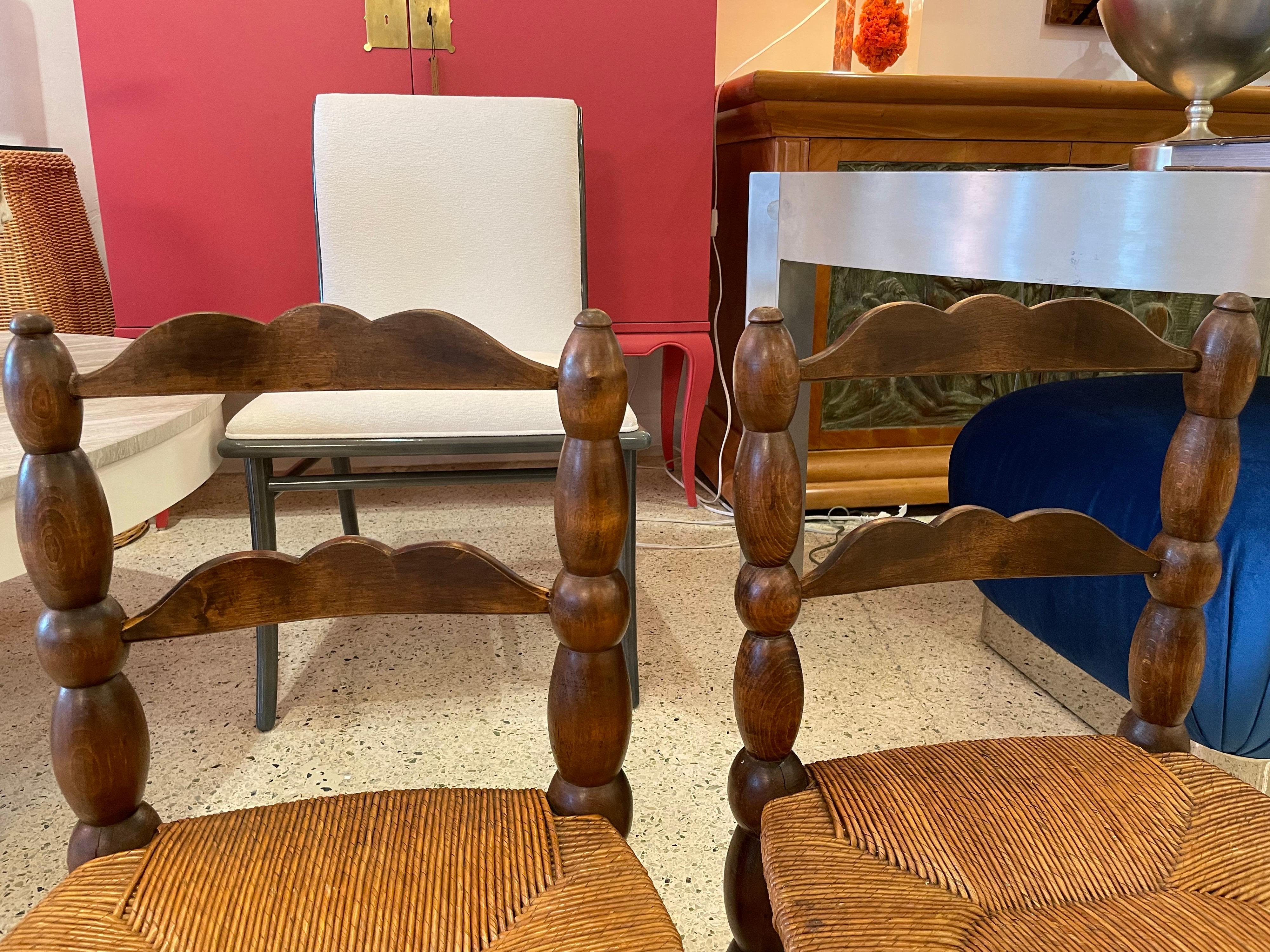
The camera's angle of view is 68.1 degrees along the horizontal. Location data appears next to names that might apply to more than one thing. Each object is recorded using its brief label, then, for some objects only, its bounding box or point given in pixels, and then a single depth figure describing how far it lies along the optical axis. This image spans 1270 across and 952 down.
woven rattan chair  2.08
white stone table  0.81
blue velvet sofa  0.91
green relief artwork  2.16
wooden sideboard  1.99
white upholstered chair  1.62
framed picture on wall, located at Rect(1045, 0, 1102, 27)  2.60
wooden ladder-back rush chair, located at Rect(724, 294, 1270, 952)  0.52
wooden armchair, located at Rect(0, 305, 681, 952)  0.51
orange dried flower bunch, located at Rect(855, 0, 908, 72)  2.21
